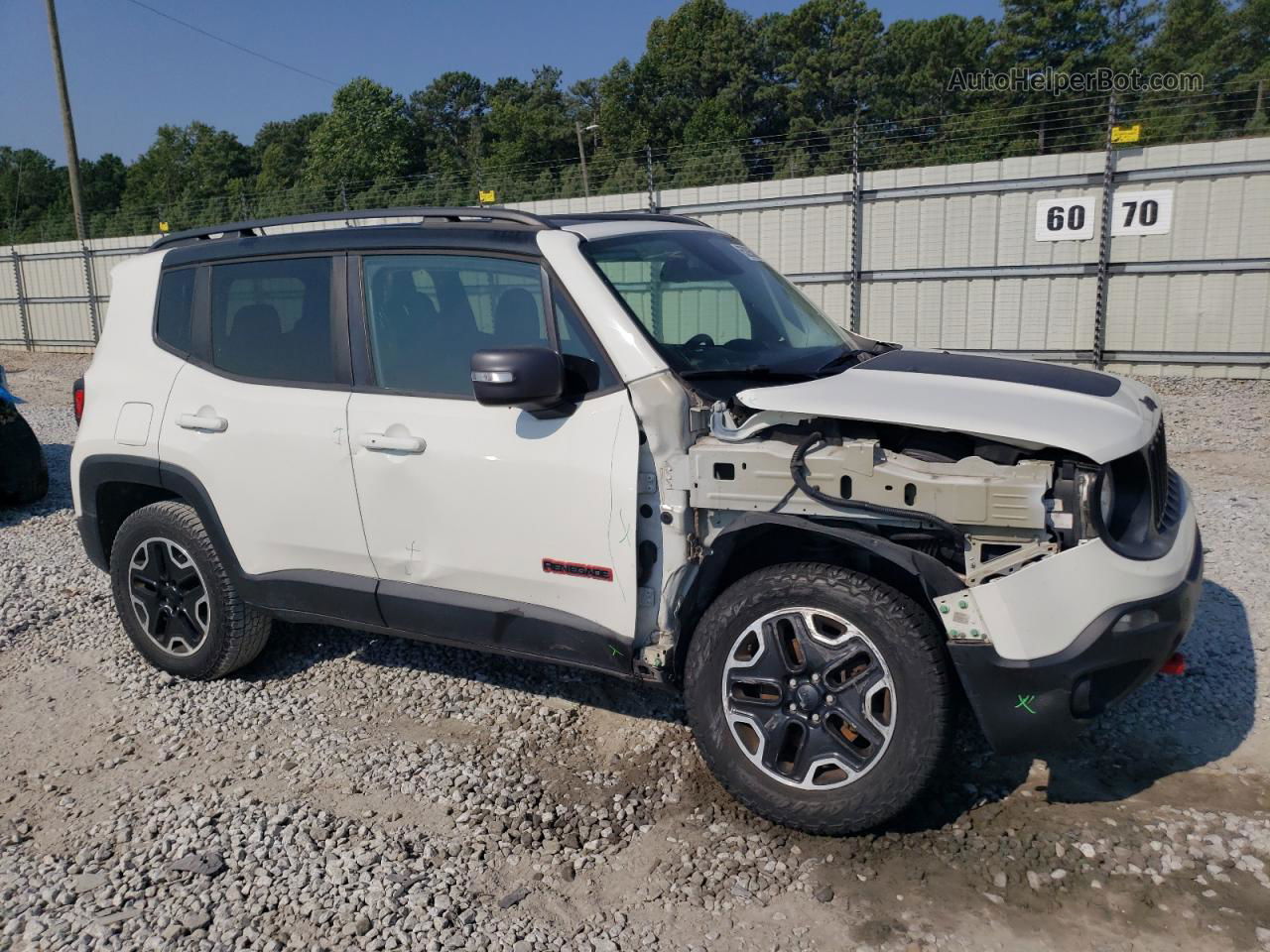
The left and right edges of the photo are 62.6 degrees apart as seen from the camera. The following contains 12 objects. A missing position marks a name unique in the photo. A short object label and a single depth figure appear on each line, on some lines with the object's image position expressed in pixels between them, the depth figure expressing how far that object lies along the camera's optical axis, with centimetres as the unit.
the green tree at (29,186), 6825
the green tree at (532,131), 6353
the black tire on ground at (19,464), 788
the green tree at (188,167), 7356
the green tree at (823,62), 5672
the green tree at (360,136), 6825
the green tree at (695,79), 6194
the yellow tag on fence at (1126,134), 1228
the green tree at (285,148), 7900
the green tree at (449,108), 8881
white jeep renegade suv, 298
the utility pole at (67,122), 2380
